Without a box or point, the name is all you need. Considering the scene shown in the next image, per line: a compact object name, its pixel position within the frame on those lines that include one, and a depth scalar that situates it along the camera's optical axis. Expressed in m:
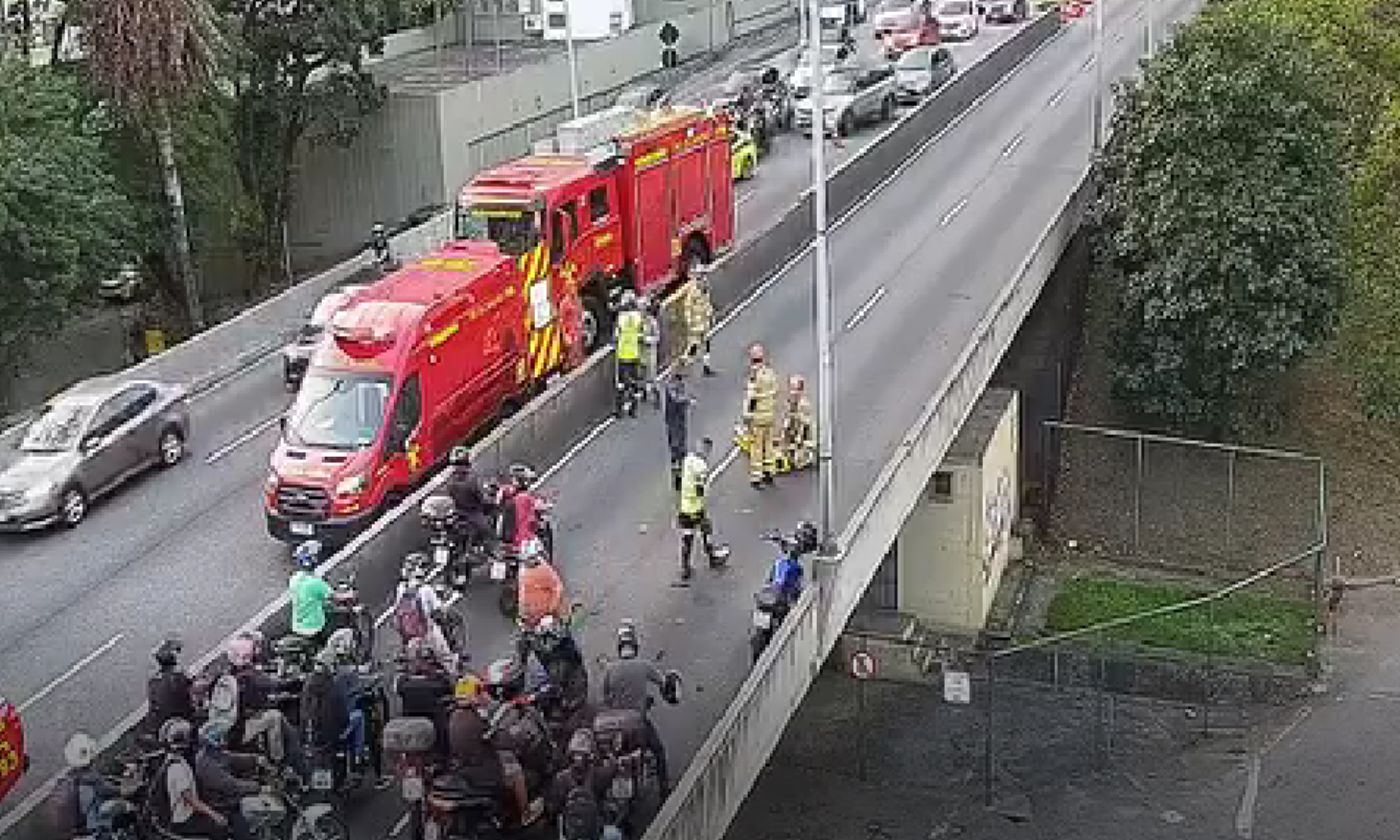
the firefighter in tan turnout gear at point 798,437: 24.83
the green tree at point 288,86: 45.88
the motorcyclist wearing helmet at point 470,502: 21.16
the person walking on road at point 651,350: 26.92
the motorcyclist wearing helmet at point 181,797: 15.03
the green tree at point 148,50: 38.81
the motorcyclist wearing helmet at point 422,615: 17.70
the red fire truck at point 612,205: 27.52
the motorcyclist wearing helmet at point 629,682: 16.22
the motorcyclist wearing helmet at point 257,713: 16.06
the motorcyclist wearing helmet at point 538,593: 18.86
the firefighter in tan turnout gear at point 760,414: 23.62
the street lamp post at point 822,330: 20.97
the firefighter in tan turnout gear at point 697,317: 28.33
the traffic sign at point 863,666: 28.12
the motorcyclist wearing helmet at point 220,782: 15.23
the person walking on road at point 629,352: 26.38
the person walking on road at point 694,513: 21.44
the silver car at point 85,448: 25.06
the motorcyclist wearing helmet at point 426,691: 16.44
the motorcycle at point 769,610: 19.72
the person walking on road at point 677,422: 24.00
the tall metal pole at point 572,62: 48.59
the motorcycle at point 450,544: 20.88
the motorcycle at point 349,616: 18.35
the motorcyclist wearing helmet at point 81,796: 15.18
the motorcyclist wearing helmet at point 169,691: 16.39
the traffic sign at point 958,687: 26.08
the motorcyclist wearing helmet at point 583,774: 15.31
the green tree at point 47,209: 36.53
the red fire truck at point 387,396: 22.56
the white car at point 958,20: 63.50
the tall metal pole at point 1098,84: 43.16
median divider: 17.14
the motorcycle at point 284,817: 15.12
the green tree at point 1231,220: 37.03
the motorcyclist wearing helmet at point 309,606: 18.34
